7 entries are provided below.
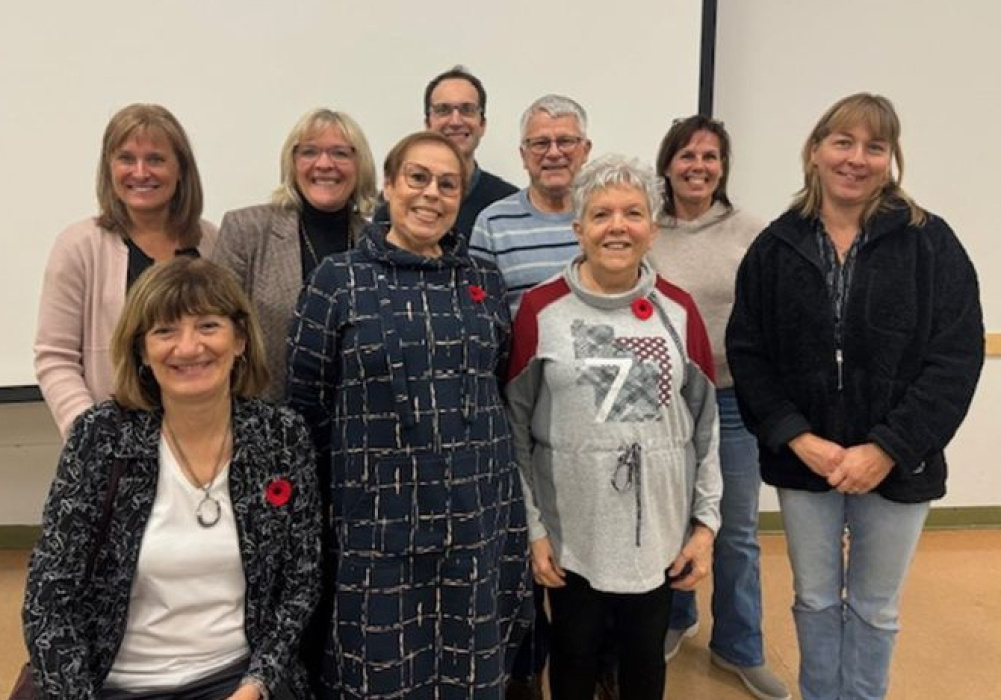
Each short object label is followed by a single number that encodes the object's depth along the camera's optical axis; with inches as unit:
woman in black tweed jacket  50.4
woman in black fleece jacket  63.2
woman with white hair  60.7
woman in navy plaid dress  55.5
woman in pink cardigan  65.1
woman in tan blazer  67.6
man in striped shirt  71.9
